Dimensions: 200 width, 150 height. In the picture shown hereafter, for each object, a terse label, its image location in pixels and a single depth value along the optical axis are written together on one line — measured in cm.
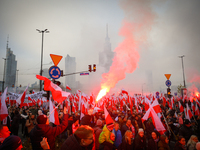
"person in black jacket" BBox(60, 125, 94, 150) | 212
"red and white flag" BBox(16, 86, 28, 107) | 678
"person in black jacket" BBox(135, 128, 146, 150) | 509
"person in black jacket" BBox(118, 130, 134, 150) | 484
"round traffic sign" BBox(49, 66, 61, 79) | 684
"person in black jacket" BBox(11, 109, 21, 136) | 861
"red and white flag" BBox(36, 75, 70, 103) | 484
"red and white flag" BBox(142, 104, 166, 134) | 521
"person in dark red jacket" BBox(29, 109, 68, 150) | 331
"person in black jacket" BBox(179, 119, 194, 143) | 615
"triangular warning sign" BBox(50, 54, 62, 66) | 645
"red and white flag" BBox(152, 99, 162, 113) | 705
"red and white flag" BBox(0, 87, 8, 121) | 553
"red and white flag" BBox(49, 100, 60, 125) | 503
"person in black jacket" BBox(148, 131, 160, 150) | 458
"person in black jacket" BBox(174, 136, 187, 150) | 436
